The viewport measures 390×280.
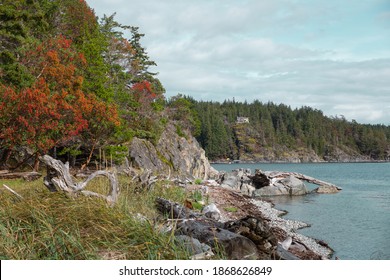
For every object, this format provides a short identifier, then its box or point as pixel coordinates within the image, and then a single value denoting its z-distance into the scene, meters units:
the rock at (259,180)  42.90
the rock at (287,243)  13.56
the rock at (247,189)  39.63
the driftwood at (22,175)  20.55
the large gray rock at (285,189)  39.37
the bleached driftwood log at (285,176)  43.92
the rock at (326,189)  42.06
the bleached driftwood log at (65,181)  10.05
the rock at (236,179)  41.44
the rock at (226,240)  8.34
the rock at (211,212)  16.39
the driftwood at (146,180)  16.03
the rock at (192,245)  7.43
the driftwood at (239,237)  8.46
